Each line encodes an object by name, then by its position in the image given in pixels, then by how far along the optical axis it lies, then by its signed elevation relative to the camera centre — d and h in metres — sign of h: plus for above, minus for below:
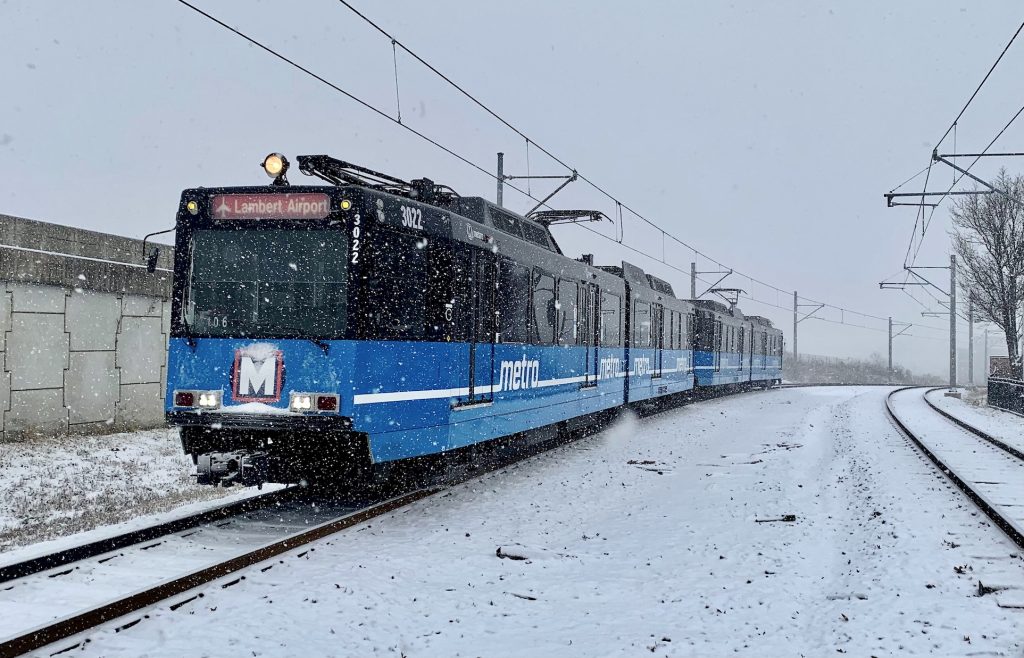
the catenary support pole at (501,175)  18.88 +4.12
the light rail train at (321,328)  7.75 +0.30
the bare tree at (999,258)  34.00 +4.74
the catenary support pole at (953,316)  41.31 +2.95
